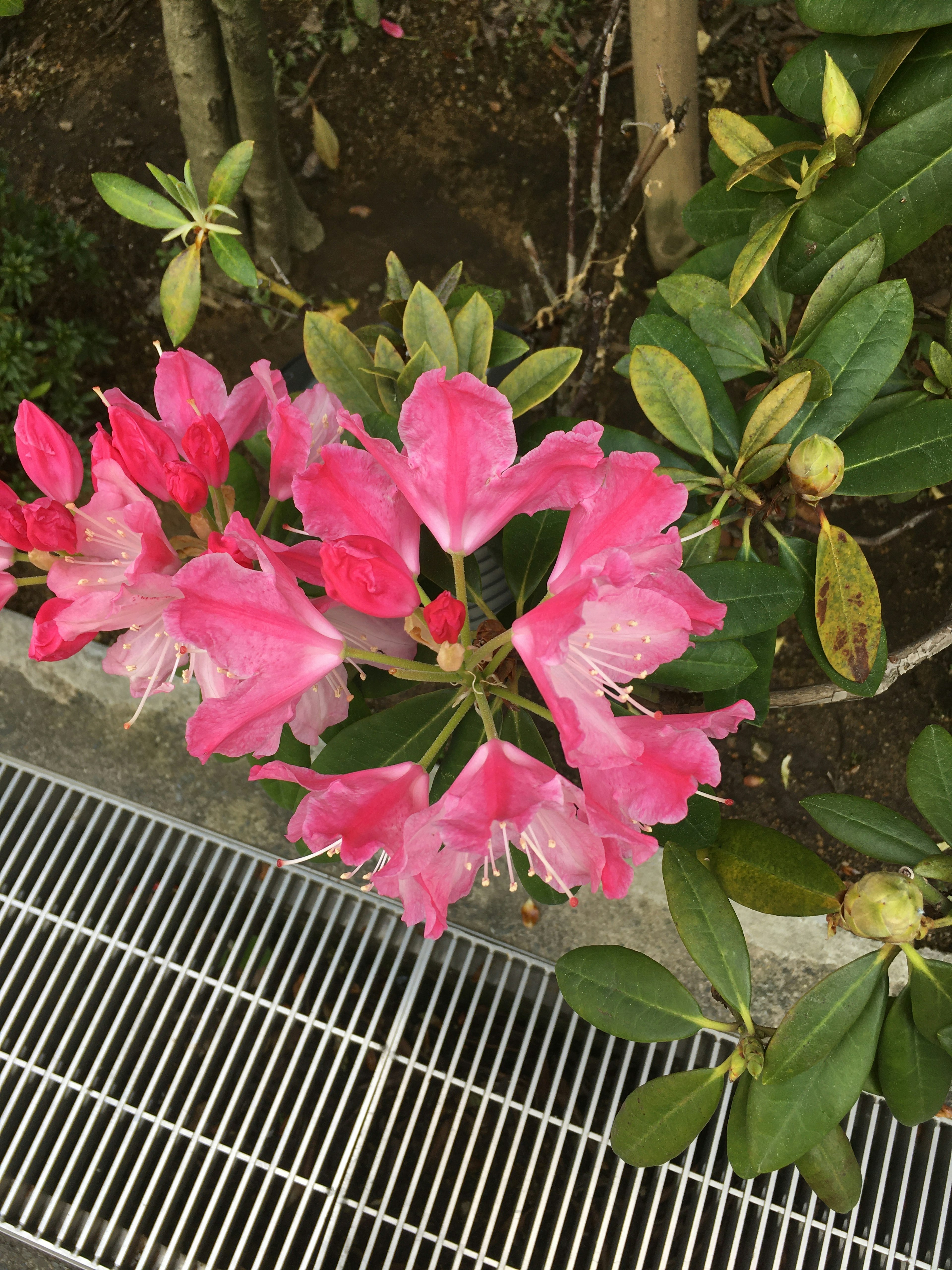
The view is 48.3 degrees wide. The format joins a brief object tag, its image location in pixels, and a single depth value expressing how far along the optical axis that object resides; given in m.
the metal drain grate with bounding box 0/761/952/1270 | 0.48
